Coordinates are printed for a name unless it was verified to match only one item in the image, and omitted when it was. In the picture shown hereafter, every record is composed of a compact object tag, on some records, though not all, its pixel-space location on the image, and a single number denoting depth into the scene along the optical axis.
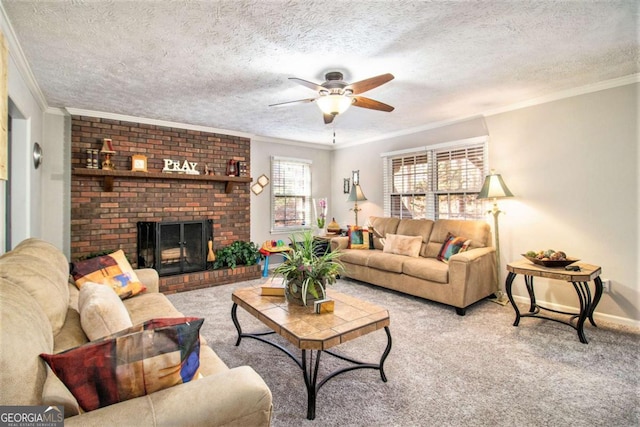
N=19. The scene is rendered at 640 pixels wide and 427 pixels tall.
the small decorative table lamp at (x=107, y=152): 4.10
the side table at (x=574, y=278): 2.76
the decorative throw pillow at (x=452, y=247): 3.94
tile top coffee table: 1.85
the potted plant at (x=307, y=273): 2.28
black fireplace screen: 4.45
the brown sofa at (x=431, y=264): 3.51
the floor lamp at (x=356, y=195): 5.75
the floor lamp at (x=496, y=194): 3.77
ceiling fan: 2.58
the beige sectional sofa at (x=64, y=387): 0.87
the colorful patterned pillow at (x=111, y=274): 2.44
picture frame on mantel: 4.37
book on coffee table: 2.56
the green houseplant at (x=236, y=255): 4.93
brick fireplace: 4.13
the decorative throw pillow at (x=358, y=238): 5.06
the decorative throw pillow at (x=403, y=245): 4.38
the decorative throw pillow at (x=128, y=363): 0.95
